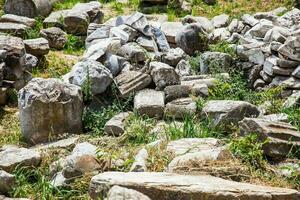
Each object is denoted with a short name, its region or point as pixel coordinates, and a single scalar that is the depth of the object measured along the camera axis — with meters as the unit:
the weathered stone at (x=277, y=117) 7.71
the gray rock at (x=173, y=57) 9.91
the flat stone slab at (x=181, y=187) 5.29
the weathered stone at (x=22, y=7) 13.06
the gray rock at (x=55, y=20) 12.46
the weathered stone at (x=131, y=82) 8.64
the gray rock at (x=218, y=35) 10.91
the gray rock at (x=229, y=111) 7.58
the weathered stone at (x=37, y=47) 10.55
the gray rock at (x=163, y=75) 8.85
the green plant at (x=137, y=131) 7.38
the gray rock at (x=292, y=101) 8.29
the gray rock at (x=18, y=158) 6.59
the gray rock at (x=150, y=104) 8.19
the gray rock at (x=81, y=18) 12.25
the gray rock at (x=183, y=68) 9.74
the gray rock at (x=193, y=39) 10.73
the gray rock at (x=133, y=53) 9.70
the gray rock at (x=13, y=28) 11.41
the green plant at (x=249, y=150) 6.47
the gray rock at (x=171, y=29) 11.46
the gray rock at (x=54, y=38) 11.59
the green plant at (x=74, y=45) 11.56
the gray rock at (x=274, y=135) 6.70
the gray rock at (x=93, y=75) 8.44
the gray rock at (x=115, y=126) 7.75
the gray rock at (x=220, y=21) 12.16
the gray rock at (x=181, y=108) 8.15
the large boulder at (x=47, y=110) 7.76
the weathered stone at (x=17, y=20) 12.10
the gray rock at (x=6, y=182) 6.23
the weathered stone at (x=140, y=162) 6.12
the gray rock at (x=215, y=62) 9.61
